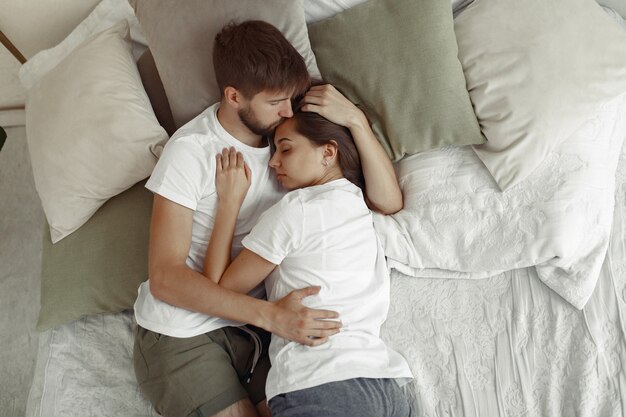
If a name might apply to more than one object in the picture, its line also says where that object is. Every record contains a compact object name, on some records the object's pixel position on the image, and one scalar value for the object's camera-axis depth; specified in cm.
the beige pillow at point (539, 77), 147
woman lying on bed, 126
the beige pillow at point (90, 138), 154
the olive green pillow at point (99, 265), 152
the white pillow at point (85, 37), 186
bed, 142
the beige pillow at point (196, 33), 151
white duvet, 143
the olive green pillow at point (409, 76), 151
